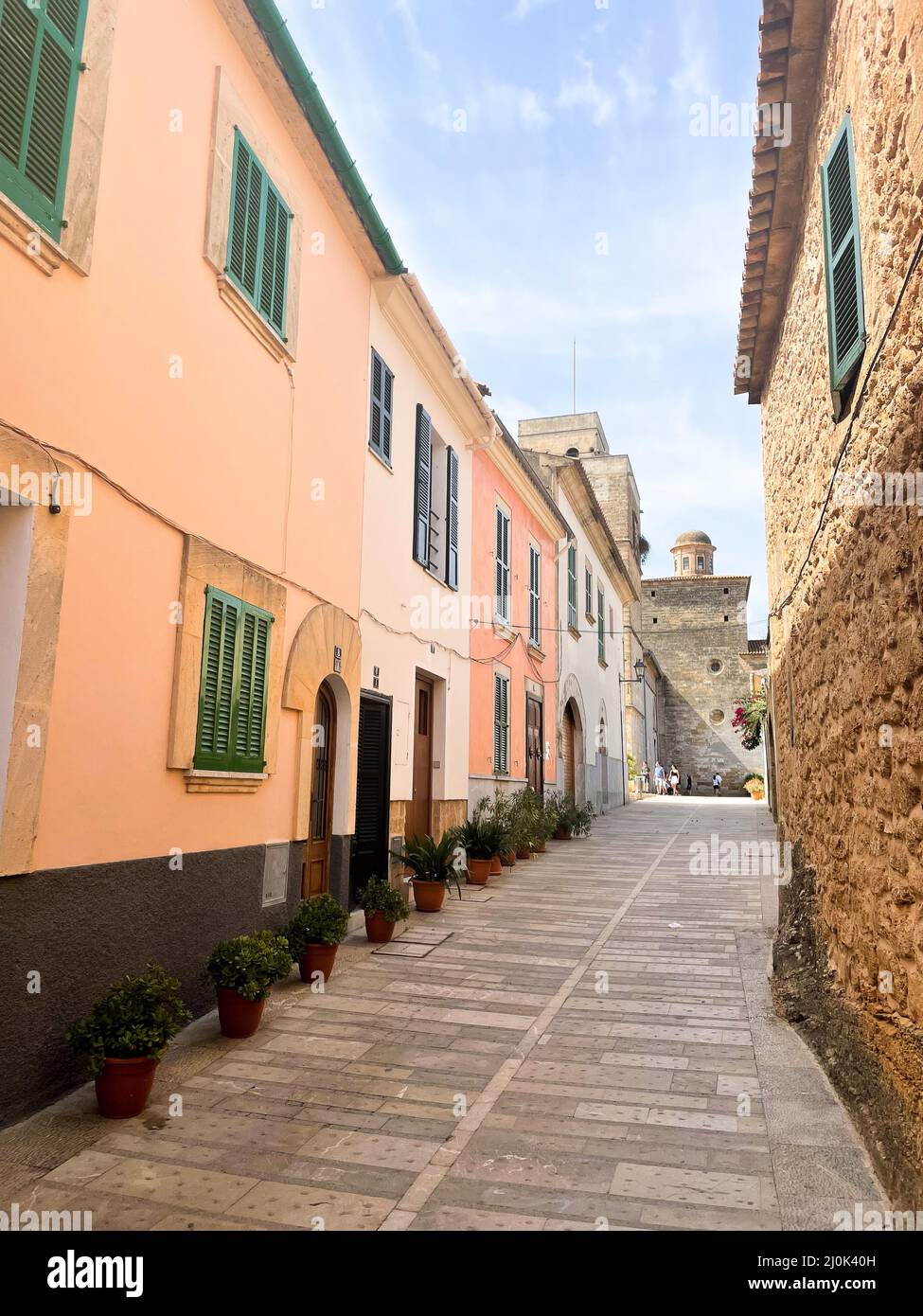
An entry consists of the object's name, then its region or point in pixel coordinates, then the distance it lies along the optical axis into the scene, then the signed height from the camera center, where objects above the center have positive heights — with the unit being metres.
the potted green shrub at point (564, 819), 15.34 -0.49
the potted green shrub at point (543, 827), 13.29 -0.55
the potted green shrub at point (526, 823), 12.45 -0.46
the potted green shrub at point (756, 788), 30.38 +0.20
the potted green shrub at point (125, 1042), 3.99 -1.17
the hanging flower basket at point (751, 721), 26.42 +2.20
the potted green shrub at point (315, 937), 6.29 -1.07
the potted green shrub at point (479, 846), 10.76 -0.70
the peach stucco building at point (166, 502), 4.03 +1.69
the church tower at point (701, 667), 43.31 +6.28
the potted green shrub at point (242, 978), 5.08 -1.11
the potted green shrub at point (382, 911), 7.50 -1.04
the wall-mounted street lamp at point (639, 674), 24.91 +3.47
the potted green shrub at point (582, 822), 15.81 -0.56
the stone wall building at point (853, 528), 3.38 +1.32
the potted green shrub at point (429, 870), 8.86 -0.81
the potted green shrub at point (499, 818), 11.13 -0.39
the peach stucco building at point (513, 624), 12.97 +2.78
